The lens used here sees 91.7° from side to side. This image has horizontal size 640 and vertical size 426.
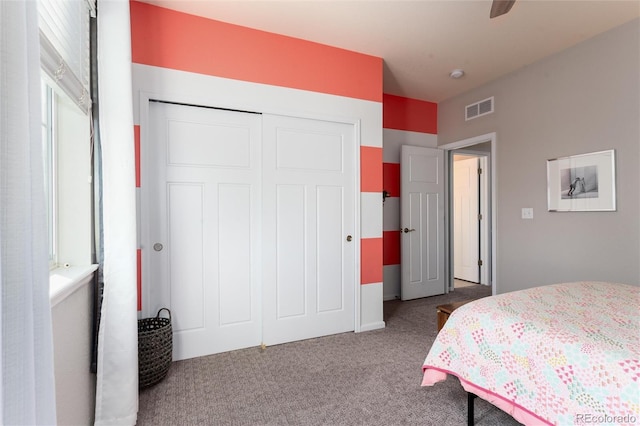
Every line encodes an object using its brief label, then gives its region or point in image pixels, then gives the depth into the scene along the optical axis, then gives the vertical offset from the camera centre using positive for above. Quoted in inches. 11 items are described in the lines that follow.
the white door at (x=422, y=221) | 156.1 -6.1
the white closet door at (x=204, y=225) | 92.0 -3.9
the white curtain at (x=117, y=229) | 63.1 -3.3
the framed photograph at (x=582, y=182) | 101.3 +8.7
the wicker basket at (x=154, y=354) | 77.2 -36.1
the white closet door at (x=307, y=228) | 104.5 -6.0
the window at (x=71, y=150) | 56.5 +12.8
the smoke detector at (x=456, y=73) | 131.3 +58.3
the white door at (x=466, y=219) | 196.1 -6.6
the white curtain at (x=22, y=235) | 22.3 -1.6
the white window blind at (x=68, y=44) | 45.9 +28.7
